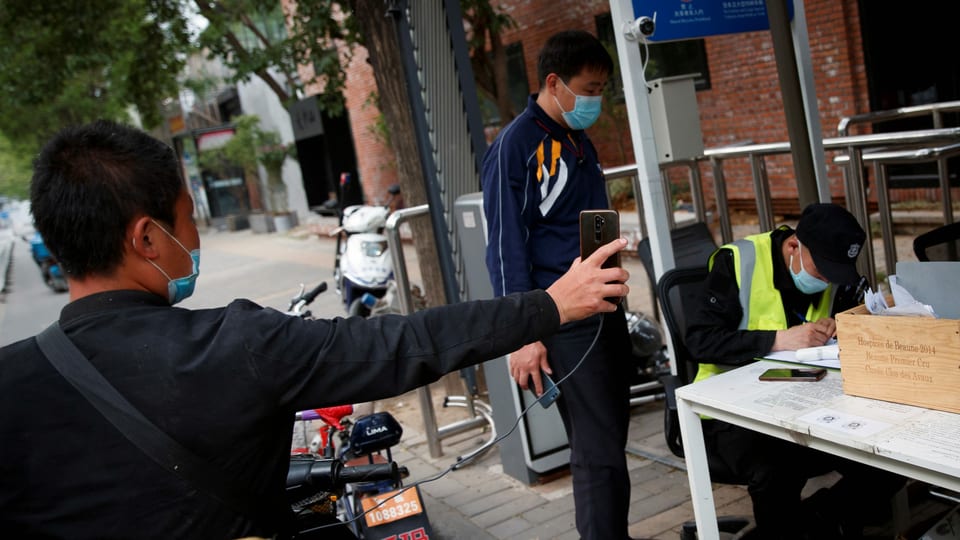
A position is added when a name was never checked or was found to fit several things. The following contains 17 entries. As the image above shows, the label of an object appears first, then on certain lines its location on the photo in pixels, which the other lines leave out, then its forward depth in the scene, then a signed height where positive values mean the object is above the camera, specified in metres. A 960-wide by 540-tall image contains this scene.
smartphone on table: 2.66 -0.82
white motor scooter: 7.40 -0.58
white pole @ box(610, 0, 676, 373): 3.35 +0.00
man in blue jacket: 3.19 -0.32
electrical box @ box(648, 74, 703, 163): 3.52 +0.08
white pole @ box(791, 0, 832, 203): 3.88 +0.08
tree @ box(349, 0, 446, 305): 6.00 +0.52
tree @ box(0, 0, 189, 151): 8.97 +2.32
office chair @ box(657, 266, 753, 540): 3.25 -0.69
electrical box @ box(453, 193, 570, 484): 4.39 -1.28
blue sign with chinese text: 3.43 +0.49
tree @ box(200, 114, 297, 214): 24.92 +1.90
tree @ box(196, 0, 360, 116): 7.91 +1.68
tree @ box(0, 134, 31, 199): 52.20 +7.27
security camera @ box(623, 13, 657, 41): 3.32 +0.45
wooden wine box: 2.19 -0.70
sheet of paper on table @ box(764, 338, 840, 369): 2.75 -0.80
